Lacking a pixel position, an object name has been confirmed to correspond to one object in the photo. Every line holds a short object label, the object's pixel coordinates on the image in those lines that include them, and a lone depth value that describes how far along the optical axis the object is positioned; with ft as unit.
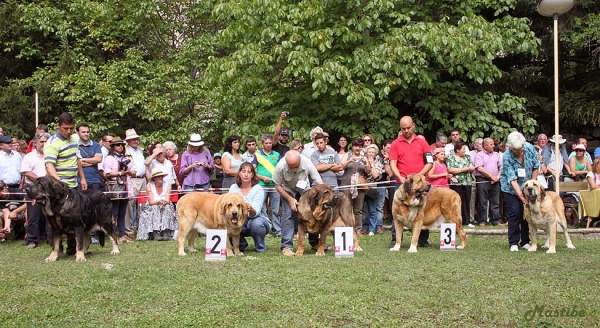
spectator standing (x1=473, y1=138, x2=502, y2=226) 44.06
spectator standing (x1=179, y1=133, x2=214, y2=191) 39.75
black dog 26.63
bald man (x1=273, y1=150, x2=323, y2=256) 28.78
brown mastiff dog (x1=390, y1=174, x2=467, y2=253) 29.91
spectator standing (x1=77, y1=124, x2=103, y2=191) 32.81
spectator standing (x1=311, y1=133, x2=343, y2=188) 35.88
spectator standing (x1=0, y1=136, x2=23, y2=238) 37.24
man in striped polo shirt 28.86
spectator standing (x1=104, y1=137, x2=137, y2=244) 36.99
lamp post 36.22
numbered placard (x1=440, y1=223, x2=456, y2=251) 30.35
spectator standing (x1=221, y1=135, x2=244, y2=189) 38.29
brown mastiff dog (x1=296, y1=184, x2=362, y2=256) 27.68
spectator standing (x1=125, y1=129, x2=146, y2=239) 38.78
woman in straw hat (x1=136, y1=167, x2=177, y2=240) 37.78
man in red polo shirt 31.50
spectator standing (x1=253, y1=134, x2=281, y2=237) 35.37
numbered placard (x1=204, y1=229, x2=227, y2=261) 26.71
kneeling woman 29.81
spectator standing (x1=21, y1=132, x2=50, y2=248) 34.47
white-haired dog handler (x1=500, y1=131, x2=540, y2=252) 30.35
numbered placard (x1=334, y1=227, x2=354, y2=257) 27.27
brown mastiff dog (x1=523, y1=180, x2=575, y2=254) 29.32
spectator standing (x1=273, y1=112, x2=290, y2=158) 38.94
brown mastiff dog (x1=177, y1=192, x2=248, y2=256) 28.04
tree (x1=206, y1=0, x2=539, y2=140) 44.27
